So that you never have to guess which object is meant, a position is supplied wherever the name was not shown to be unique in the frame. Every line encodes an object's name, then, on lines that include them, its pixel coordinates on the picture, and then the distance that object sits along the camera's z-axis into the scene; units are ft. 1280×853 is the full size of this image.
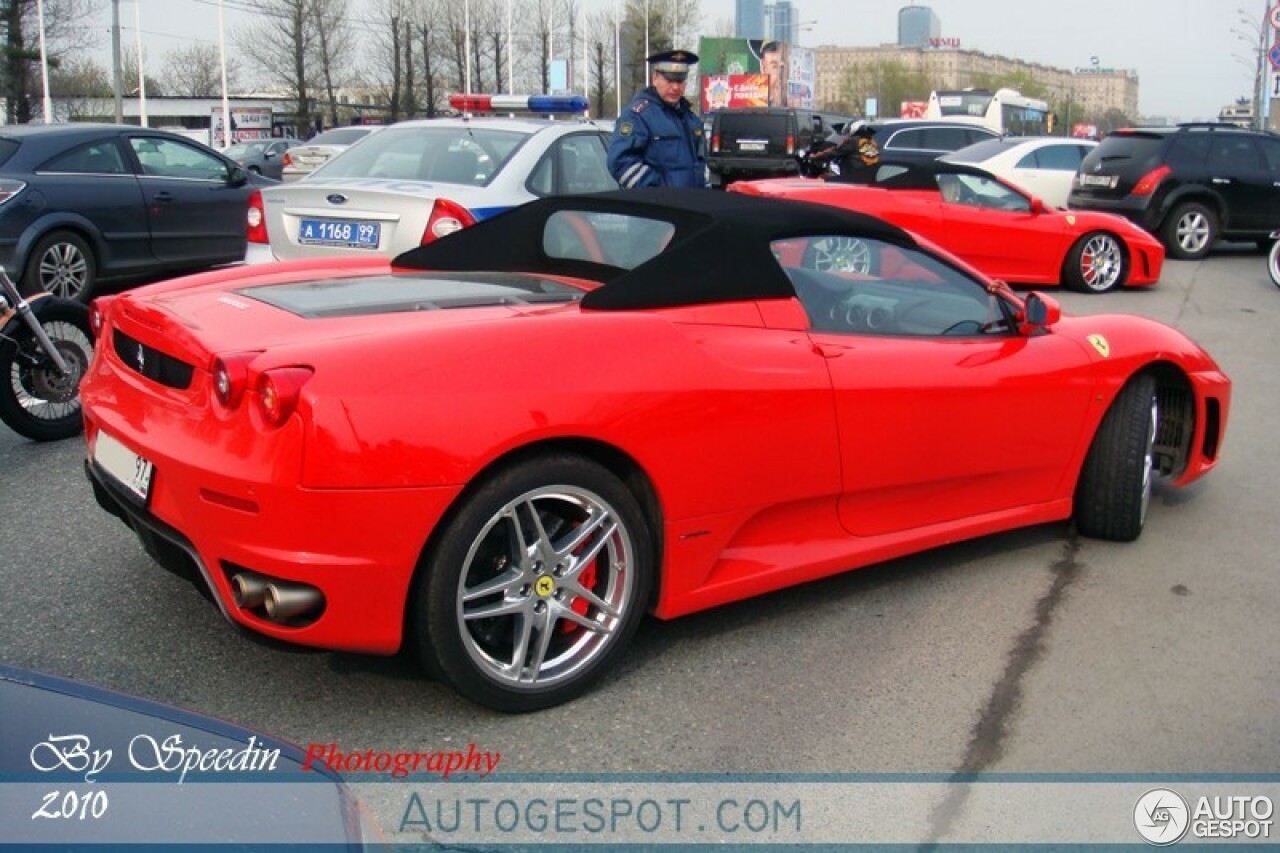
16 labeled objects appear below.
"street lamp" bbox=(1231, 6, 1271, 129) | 196.03
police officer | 24.58
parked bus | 123.34
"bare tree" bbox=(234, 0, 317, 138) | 169.27
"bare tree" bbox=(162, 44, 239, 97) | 251.19
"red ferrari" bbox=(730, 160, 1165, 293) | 40.22
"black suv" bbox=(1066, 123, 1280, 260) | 52.03
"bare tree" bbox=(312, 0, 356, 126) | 170.81
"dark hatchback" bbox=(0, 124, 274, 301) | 31.40
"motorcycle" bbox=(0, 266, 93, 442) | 19.04
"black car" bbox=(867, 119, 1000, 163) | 77.10
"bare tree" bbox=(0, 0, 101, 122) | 136.46
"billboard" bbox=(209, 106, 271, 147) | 158.51
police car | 24.13
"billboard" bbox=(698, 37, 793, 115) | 196.65
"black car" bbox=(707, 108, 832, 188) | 84.64
